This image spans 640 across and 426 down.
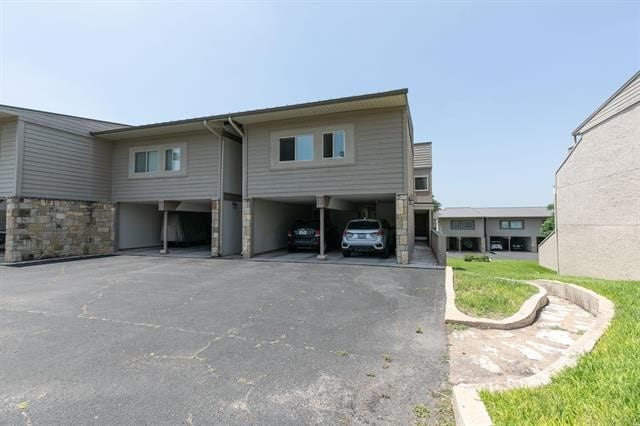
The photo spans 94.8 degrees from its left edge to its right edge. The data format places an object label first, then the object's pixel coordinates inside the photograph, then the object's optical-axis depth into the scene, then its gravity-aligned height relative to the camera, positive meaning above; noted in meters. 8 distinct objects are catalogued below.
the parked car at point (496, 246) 34.91 -2.87
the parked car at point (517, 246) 35.31 -2.91
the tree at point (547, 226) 30.82 -0.46
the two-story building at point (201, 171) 10.14 +2.03
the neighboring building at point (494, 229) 34.41 -0.87
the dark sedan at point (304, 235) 12.68 -0.55
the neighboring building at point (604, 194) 10.23 +1.13
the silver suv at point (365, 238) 10.74 -0.58
